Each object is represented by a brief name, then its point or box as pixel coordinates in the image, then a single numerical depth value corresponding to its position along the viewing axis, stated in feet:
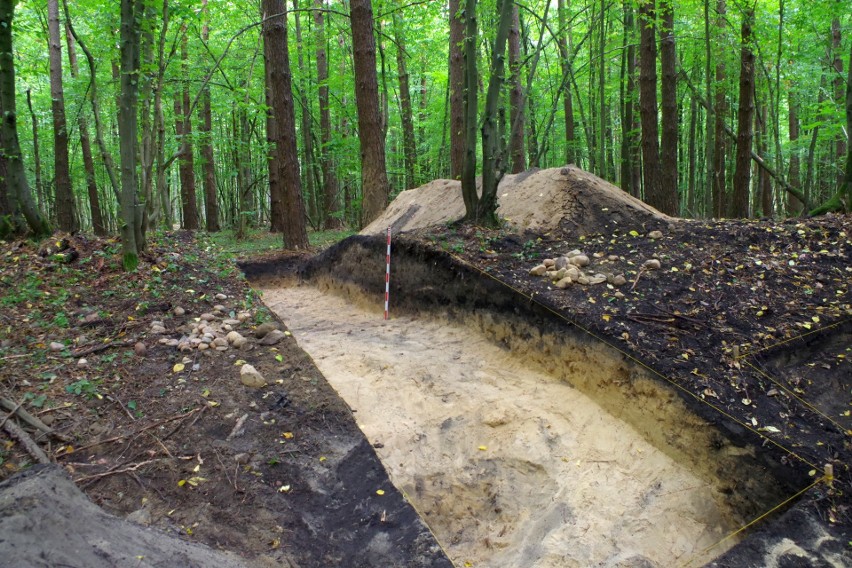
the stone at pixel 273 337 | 15.23
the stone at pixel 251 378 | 12.72
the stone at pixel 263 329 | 15.71
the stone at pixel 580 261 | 17.61
